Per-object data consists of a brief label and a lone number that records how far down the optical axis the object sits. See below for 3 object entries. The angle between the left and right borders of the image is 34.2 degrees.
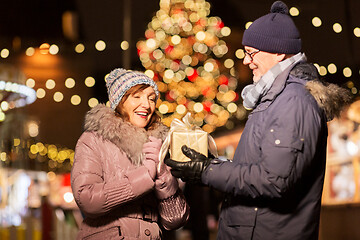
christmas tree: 11.85
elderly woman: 3.46
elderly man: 2.85
